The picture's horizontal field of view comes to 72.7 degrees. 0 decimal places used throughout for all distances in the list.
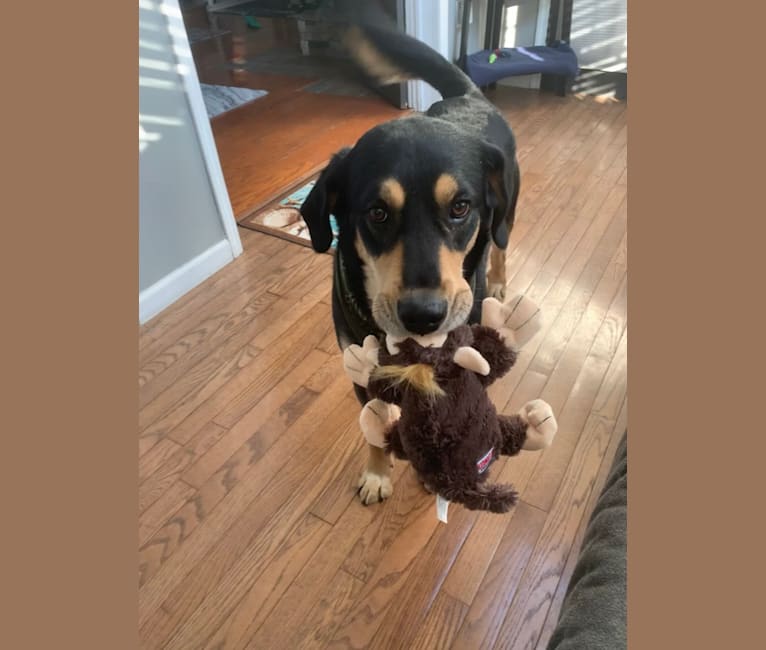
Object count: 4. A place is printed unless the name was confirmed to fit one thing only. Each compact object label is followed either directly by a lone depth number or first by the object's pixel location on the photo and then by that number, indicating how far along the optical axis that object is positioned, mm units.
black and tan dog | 979
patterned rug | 2594
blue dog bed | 3697
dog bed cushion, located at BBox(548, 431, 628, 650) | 628
